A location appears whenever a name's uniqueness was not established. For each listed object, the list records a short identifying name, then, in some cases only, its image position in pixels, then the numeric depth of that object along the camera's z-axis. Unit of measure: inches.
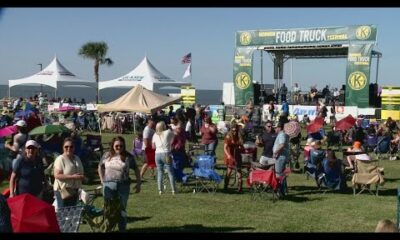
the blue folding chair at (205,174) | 409.1
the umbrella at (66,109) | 1056.3
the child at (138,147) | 550.9
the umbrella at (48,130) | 480.4
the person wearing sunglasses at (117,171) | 266.8
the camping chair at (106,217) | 251.1
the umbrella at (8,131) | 495.5
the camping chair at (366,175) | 398.9
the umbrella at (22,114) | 871.3
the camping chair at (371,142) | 661.9
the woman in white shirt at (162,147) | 389.1
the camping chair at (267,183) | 381.1
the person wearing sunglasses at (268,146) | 416.0
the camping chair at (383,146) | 624.7
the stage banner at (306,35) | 1069.8
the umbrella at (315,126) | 625.6
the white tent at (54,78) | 1221.7
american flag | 1397.6
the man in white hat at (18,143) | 419.5
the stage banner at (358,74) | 1063.6
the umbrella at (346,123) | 711.7
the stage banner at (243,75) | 1234.6
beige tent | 764.0
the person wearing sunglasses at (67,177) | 254.7
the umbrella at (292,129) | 591.7
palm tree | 2110.0
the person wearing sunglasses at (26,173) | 255.6
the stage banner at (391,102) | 1017.5
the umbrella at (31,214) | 156.5
